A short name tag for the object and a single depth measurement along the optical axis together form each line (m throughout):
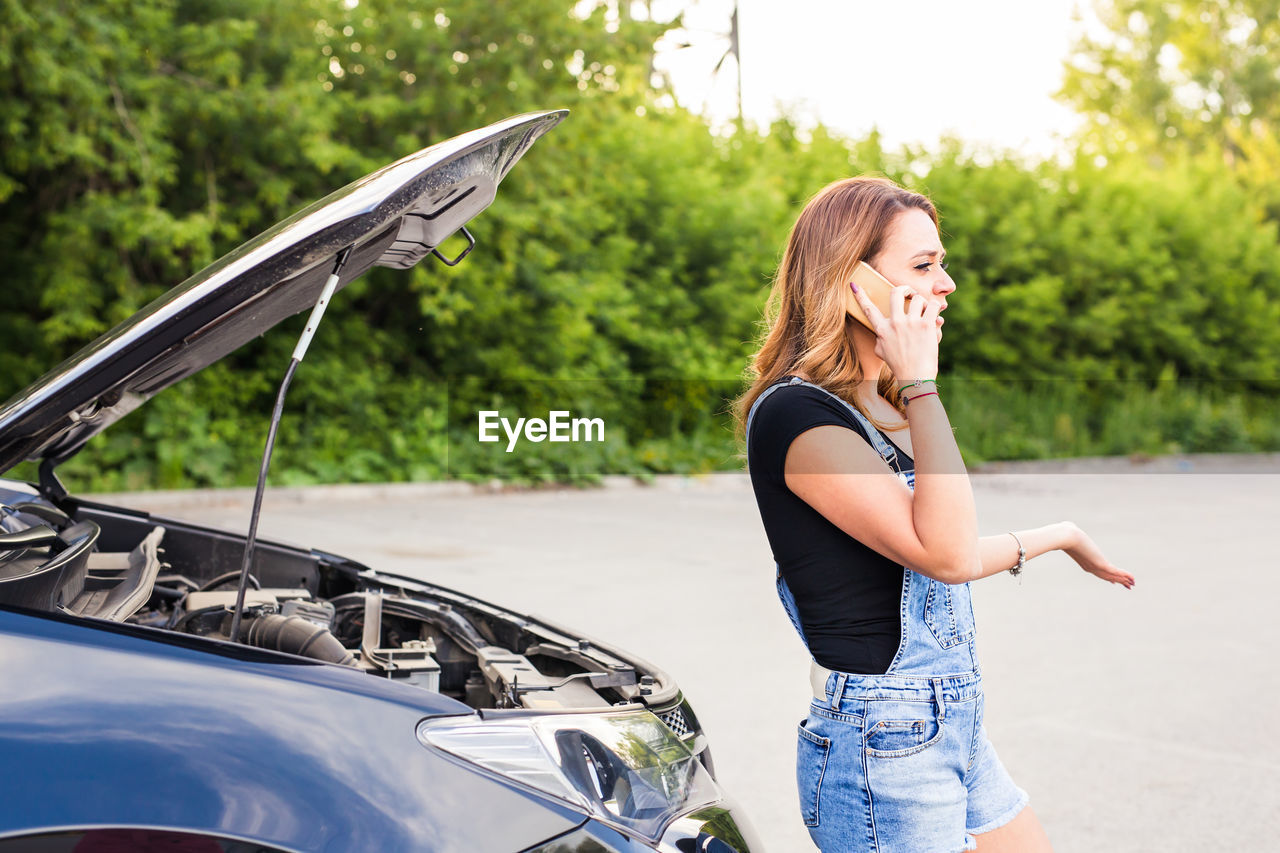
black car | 1.64
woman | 1.84
